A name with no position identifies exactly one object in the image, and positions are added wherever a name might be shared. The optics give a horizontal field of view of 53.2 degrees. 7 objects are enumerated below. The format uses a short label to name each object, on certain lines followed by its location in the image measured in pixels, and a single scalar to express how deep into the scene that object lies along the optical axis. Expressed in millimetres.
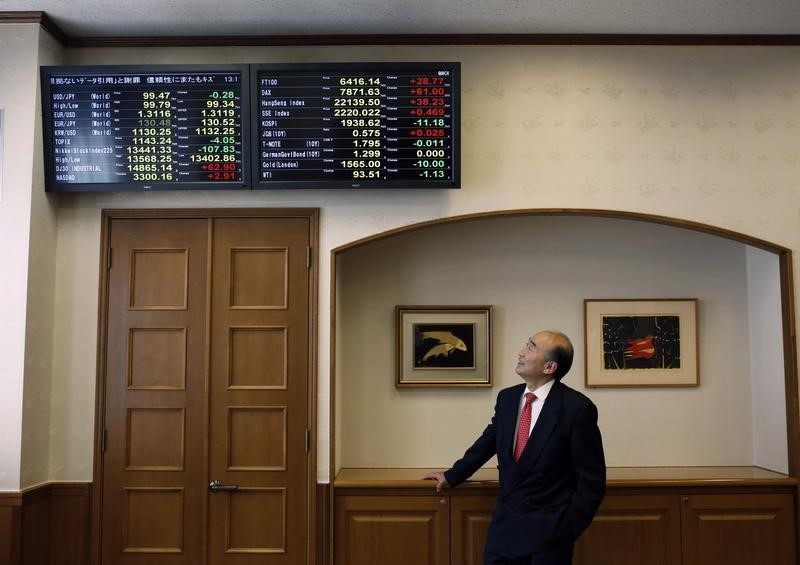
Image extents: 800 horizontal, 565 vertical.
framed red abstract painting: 4562
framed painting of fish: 4539
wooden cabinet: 3986
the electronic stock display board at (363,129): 3992
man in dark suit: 3305
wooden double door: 4012
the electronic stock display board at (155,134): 4020
